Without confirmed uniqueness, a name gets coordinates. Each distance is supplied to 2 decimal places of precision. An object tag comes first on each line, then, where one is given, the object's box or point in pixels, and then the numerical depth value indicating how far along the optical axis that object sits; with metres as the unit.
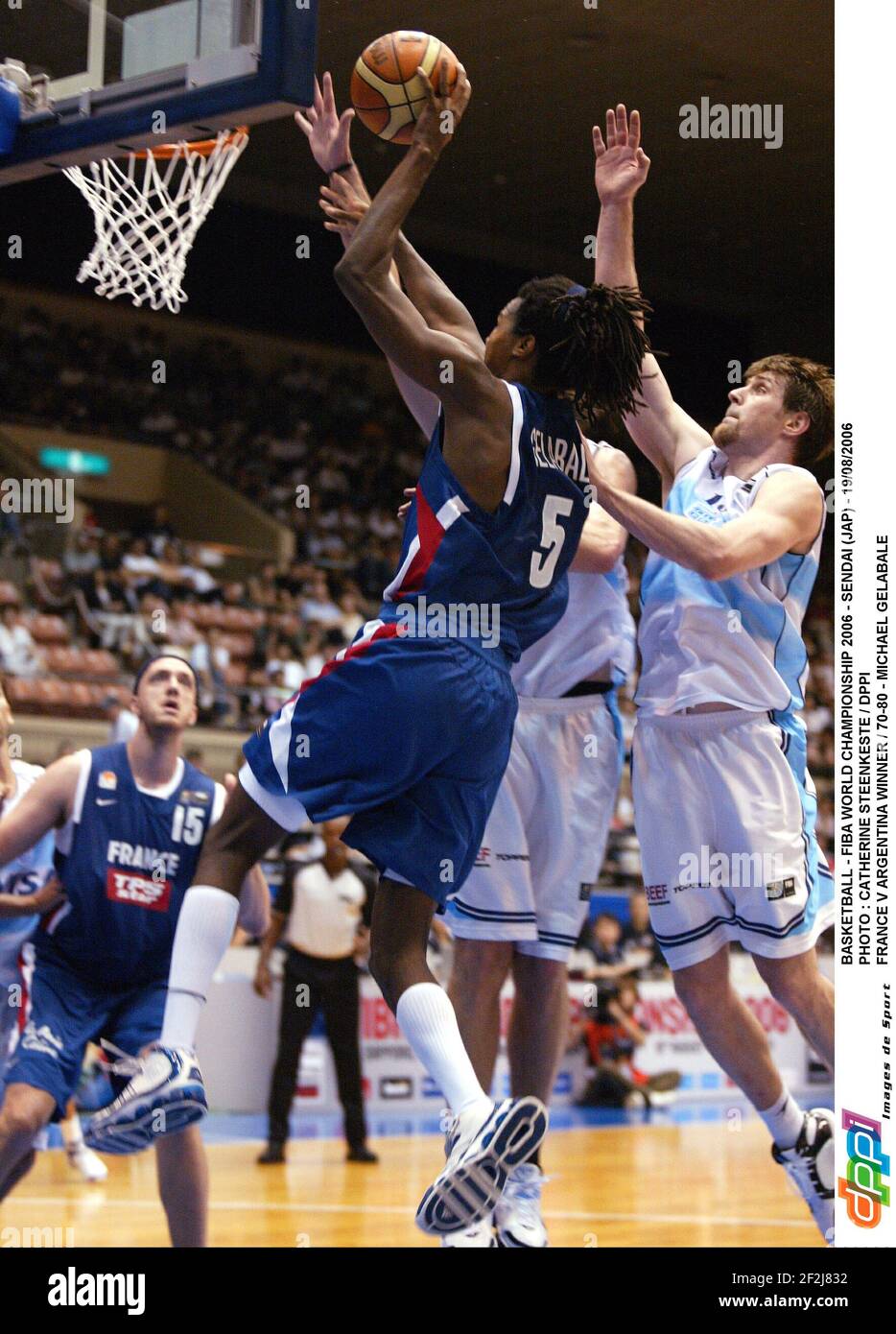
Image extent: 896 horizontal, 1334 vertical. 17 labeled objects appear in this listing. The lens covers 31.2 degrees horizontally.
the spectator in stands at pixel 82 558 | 15.58
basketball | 4.82
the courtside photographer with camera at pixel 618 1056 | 13.16
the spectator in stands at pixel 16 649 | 14.51
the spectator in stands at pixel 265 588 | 17.38
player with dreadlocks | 4.13
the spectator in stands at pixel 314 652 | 15.73
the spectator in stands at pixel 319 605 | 17.02
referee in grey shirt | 10.10
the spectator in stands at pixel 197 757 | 13.37
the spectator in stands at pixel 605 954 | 13.20
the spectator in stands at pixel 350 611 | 16.77
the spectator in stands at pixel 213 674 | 15.20
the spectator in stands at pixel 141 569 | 16.20
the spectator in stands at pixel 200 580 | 17.06
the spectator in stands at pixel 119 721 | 13.34
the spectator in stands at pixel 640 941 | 13.66
